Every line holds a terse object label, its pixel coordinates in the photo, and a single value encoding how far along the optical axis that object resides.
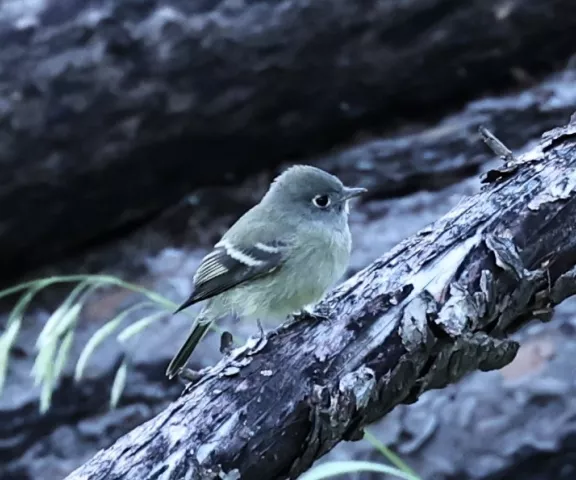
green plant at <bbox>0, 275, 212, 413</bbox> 4.34
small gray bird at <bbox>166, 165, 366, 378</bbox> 4.05
